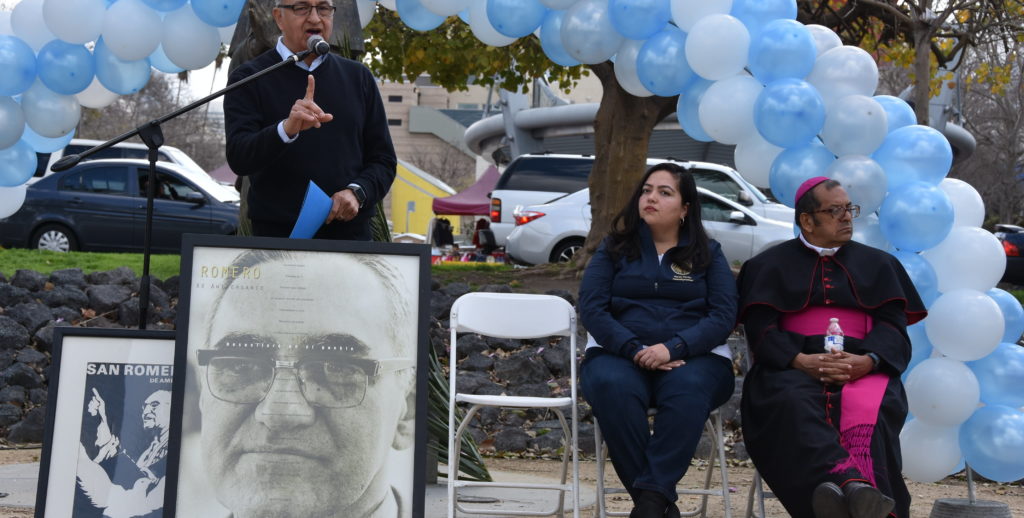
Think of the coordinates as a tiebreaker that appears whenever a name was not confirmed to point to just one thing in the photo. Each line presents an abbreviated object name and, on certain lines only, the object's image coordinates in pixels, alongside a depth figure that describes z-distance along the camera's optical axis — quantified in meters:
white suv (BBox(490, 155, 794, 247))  18.09
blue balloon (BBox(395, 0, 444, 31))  6.11
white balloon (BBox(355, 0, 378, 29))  5.95
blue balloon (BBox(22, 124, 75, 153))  5.96
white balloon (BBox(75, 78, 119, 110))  6.10
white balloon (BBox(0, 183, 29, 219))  5.90
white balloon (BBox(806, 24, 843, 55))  5.37
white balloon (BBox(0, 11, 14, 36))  5.84
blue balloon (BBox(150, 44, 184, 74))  6.05
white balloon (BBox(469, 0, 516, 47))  5.90
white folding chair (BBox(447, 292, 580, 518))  5.34
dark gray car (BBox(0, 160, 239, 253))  15.66
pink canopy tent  27.50
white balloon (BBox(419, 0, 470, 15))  5.82
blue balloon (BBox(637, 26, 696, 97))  5.39
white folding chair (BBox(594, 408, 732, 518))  4.64
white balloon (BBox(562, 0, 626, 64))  5.54
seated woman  4.53
